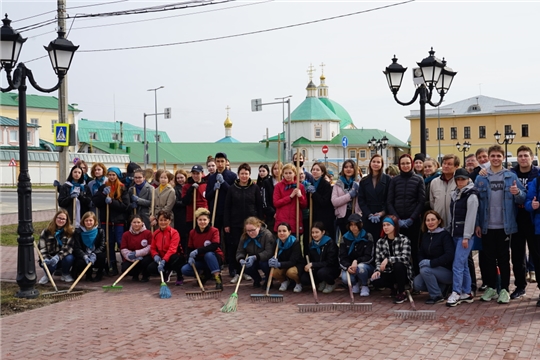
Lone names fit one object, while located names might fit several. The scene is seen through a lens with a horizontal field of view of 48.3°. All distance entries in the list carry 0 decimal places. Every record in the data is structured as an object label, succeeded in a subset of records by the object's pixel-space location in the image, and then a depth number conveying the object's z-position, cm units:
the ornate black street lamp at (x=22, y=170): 865
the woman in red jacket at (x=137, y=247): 975
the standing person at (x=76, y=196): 1051
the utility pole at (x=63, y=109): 1414
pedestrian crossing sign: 1305
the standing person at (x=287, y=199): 944
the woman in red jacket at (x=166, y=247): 956
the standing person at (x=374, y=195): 880
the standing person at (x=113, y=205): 1047
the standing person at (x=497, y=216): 768
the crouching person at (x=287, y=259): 886
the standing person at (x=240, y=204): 975
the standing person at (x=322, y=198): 945
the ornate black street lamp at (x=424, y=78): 1139
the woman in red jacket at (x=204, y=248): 927
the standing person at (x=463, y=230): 776
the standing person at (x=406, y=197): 846
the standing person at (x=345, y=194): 912
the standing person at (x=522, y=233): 773
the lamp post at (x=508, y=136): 3890
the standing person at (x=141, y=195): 1060
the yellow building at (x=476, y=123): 6975
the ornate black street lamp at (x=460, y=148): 6707
